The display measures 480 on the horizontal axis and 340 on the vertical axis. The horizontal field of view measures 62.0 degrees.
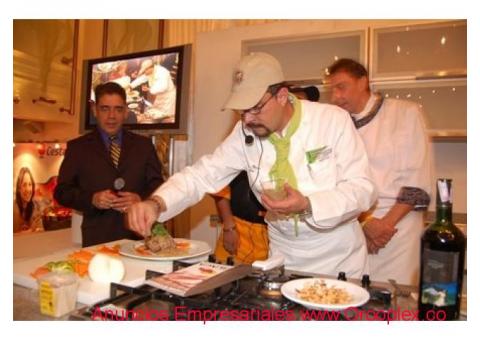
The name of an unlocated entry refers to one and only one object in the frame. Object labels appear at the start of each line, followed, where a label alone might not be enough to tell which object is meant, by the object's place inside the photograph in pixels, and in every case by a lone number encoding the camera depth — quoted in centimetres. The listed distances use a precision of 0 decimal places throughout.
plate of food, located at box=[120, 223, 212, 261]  141
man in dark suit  226
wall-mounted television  264
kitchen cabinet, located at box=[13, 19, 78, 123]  329
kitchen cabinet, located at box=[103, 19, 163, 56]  388
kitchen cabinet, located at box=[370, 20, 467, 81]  249
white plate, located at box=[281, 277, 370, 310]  92
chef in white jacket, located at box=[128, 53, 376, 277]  135
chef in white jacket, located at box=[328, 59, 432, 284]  199
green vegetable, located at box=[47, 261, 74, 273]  106
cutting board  105
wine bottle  87
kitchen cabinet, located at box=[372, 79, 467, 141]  251
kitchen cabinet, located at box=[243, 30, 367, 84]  273
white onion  114
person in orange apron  196
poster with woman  345
